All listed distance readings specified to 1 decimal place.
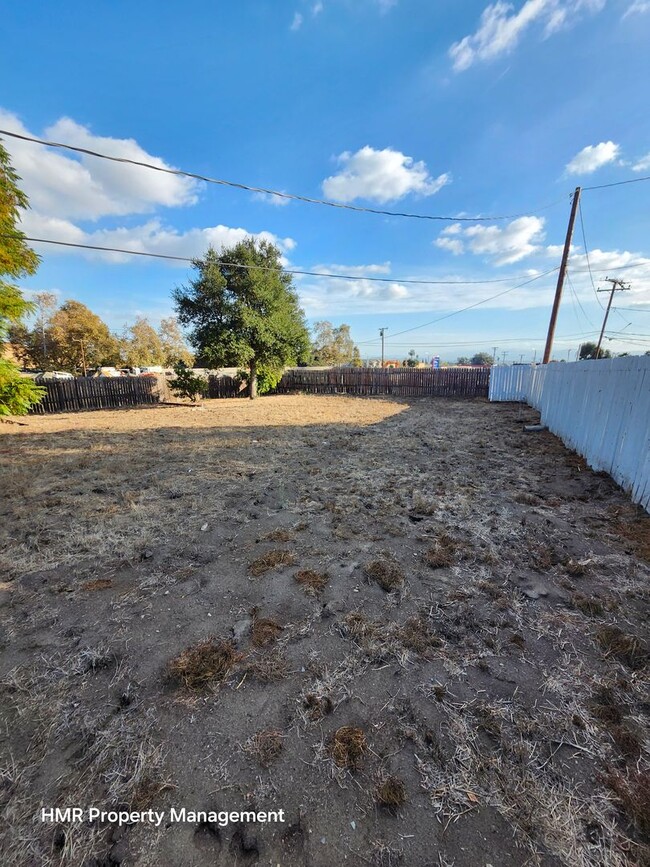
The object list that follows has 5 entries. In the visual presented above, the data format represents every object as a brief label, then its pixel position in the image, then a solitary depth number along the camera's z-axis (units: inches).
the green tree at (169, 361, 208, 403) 487.8
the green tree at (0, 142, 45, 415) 247.9
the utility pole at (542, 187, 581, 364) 418.6
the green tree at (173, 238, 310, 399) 480.7
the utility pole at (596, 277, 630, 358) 1033.5
